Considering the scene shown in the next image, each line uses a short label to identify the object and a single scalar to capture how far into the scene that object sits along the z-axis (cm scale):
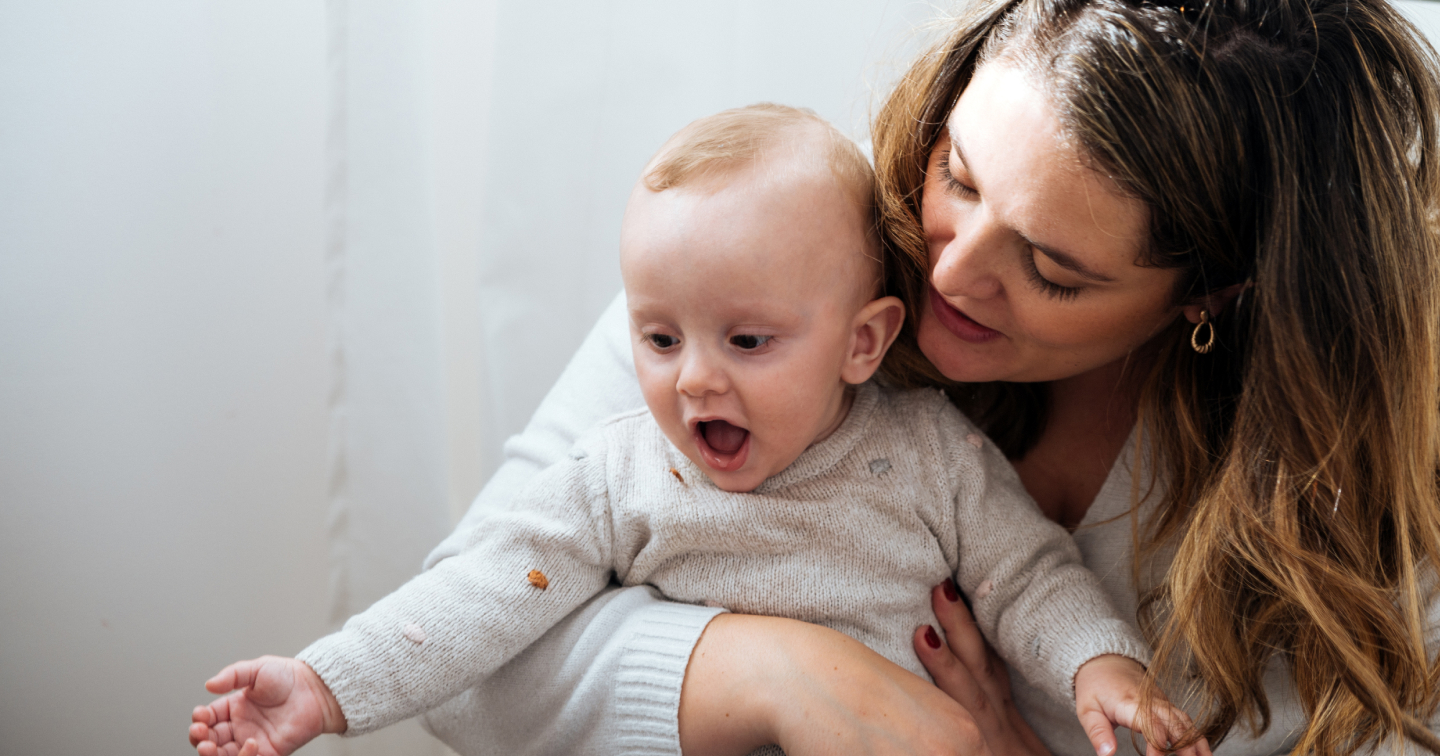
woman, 78
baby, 85
